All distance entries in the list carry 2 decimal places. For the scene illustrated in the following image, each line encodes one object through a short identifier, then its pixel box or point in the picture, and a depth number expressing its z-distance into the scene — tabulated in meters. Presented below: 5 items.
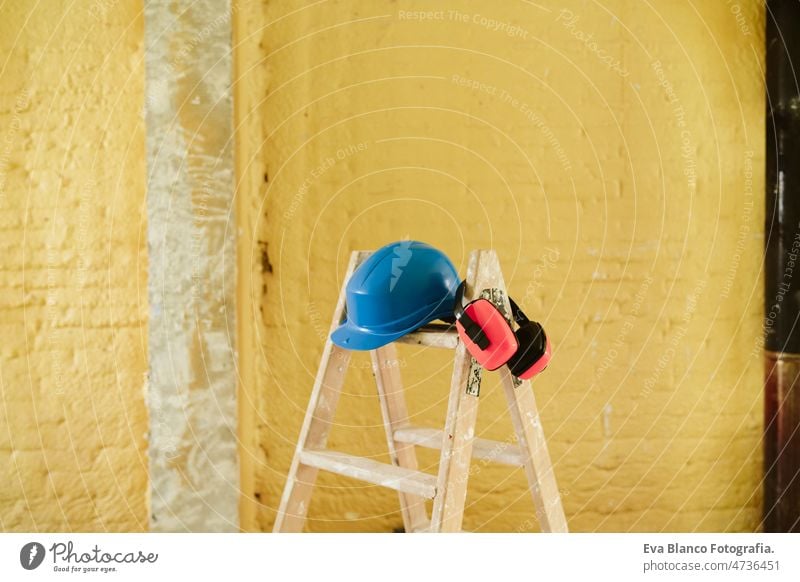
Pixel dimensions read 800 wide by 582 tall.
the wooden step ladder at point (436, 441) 1.62
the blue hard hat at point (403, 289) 1.73
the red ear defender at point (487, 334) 1.58
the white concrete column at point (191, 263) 2.42
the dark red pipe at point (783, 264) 2.69
